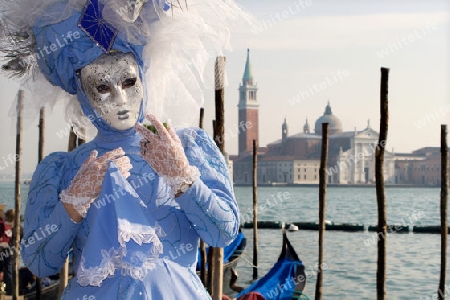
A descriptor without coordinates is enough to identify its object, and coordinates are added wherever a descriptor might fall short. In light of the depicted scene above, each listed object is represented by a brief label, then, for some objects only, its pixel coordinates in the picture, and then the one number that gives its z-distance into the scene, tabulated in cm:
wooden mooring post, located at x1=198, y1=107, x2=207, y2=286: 1070
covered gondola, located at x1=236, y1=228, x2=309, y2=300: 806
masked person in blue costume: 163
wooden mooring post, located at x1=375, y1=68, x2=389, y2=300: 787
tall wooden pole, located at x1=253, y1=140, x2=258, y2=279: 1483
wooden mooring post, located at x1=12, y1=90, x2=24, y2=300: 838
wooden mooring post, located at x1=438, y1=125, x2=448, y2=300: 977
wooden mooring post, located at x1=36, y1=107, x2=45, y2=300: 835
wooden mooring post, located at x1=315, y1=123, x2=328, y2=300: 1104
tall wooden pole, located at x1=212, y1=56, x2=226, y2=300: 669
